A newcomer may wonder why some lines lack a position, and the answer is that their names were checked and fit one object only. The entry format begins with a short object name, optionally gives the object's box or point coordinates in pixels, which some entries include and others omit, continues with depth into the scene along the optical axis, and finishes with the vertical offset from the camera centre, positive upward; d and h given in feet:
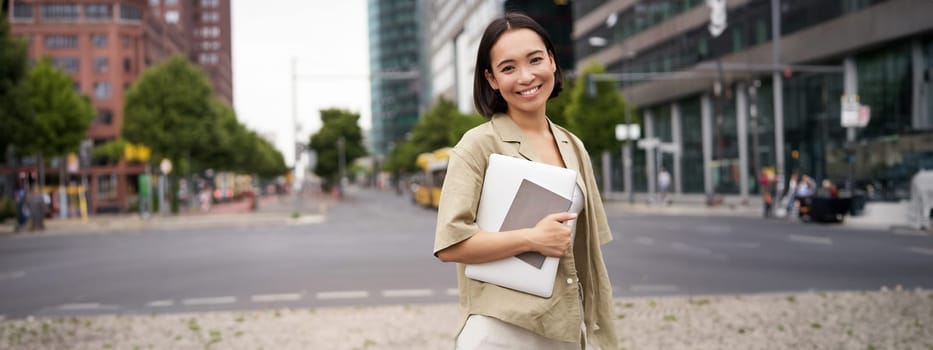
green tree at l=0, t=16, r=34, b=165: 101.45 +11.05
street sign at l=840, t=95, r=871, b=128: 87.61 +4.99
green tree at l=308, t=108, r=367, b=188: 282.36 +11.65
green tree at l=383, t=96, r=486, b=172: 270.46 +13.59
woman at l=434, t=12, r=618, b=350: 7.67 -0.53
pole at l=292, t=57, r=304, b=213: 124.30 +3.43
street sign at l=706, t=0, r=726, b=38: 136.98 +24.32
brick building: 261.65 +41.38
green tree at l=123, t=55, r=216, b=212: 147.23 +11.62
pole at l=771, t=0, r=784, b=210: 128.16 +6.43
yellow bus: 138.10 -1.16
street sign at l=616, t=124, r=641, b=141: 138.31 +5.70
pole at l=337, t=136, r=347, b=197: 278.54 +4.47
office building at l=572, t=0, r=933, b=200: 88.94 +11.36
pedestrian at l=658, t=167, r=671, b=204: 131.54 -2.76
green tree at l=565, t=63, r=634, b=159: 148.66 +9.27
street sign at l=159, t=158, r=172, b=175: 134.01 +1.74
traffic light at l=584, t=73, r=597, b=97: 104.17 +10.16
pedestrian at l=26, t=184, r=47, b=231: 103.86 -3.83
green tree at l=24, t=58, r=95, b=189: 138.21 +11.36
